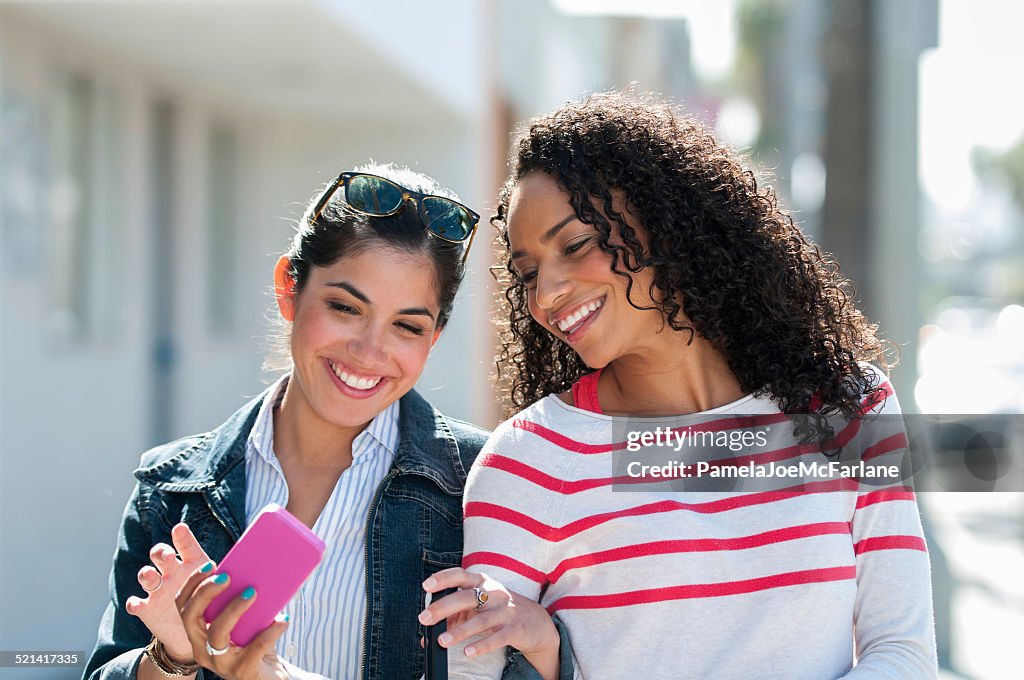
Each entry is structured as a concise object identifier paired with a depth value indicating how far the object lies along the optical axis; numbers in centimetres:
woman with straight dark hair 220
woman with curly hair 201
